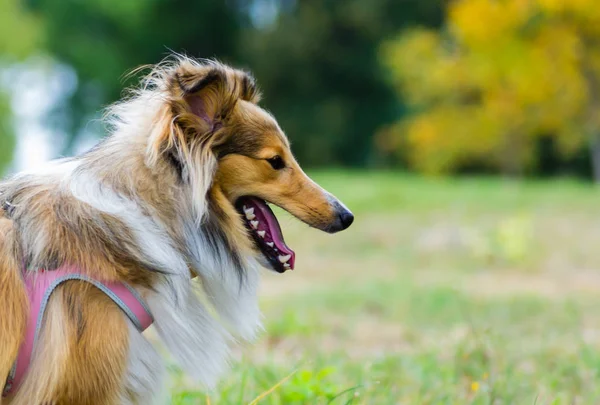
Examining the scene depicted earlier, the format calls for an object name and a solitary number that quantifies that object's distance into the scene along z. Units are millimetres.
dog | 5547
